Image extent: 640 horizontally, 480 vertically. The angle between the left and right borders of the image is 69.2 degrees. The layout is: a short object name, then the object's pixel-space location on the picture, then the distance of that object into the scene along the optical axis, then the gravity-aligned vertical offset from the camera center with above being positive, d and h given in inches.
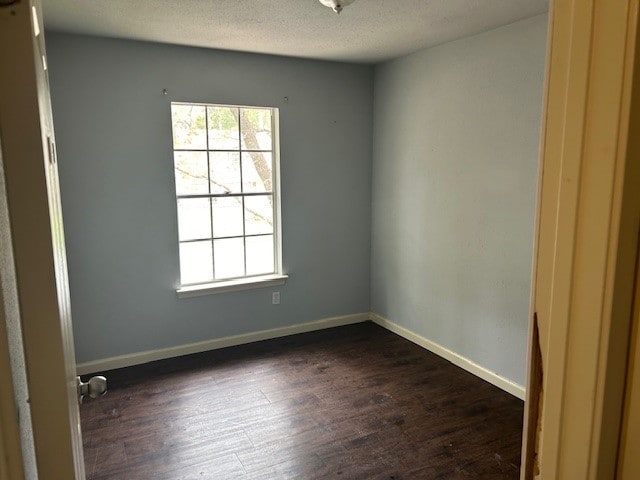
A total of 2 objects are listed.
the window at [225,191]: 143.0 -3.0
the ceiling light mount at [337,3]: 88.5 +33.9
